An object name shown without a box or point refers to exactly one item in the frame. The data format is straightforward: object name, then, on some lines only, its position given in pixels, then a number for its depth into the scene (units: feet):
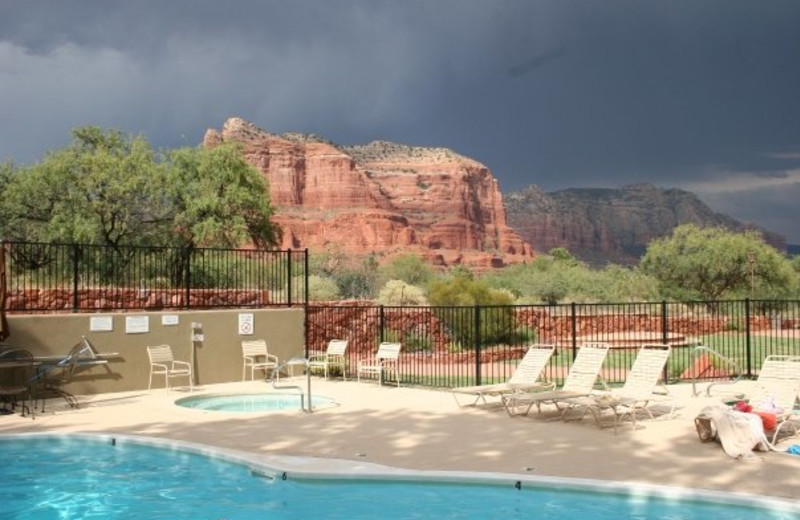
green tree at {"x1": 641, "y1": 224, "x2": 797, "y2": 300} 151.84
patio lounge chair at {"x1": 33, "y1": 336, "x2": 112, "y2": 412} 44.21
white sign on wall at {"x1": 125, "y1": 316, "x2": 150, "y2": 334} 49.98
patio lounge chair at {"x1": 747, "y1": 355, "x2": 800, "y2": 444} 30.99
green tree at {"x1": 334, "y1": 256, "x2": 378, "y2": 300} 152.19
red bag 29.84
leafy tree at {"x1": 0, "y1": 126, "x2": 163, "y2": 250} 106.01
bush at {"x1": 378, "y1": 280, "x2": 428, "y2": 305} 102.68
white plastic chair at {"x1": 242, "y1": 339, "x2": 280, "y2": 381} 55.06
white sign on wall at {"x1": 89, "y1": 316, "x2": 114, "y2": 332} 48.37
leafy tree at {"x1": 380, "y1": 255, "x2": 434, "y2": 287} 204.85
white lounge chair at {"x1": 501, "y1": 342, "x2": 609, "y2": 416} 36.60
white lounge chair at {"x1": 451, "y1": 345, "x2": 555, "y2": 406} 39.42
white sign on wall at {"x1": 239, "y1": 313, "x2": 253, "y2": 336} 55.83
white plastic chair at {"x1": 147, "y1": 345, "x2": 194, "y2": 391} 49.73
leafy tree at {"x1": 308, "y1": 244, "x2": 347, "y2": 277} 165.55
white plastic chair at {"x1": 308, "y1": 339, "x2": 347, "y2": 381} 56.24
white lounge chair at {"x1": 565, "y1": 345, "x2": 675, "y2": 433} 34.01
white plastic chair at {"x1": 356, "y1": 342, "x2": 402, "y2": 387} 51.34
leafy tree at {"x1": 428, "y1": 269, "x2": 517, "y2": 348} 81.92
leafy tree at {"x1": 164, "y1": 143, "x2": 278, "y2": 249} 115.65
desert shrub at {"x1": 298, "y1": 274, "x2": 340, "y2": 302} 107.14
